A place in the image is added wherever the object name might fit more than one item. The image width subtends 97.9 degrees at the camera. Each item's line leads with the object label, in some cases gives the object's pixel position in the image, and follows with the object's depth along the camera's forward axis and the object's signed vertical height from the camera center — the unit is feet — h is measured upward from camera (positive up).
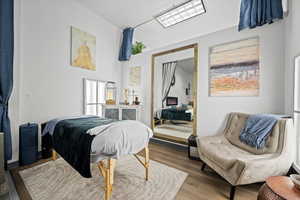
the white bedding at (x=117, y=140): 4.13 -1.38
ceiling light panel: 8.15 +5.94
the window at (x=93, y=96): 10.23 +0.25
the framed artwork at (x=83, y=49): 9.29 +3.76
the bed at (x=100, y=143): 4.16 -1.53
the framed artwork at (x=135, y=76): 12.01 +2.16
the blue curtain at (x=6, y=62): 6.12 +1.74
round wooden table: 3.11 -2.25
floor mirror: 9.75 +0.49
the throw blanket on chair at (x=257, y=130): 5.48 -1.29
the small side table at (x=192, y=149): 7.88 -3.06
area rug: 4.91 -3.60
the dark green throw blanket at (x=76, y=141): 4.23 -1.60
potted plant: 11.93 +4.75
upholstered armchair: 4.50 -2.22
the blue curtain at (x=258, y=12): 5.99 +4.29
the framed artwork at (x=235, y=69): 7.06 +1.84
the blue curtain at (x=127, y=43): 11.98 +5.21
